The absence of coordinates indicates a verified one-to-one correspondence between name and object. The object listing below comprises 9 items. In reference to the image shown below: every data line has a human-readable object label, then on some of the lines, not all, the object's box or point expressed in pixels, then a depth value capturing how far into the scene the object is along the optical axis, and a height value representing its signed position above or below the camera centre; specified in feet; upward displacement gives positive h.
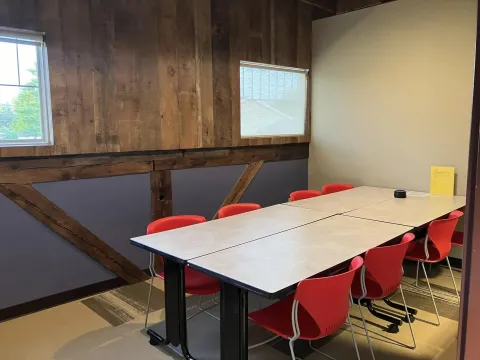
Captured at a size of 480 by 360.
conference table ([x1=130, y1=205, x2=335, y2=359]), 7.91 -2.19
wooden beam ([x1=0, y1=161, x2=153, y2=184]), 10.07 -0.93
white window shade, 15.48 +1.55
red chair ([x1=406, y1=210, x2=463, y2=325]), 9.80 -2.72
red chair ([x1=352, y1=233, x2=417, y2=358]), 7.63 -2.69
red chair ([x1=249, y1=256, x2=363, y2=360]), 6.22 -2.92
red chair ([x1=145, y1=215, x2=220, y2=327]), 8.59 -3.10
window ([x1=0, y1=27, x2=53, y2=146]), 10.07 +1.27
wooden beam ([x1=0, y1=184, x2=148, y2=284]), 10.24 -2.54
